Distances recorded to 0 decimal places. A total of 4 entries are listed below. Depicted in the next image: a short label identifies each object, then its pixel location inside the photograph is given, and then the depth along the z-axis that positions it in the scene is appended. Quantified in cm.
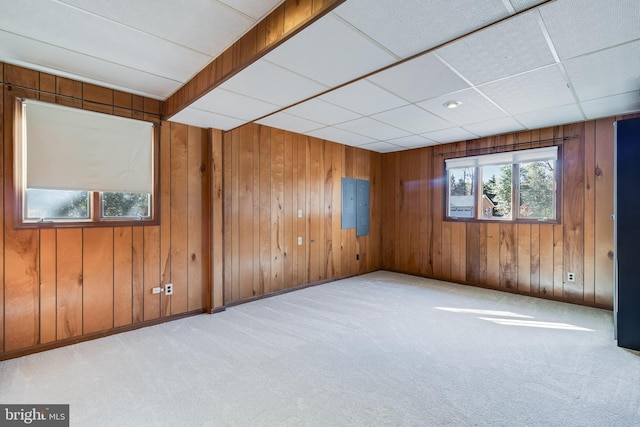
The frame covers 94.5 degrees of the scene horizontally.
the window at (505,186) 441
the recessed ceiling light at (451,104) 328
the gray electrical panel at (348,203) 567
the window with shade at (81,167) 269
